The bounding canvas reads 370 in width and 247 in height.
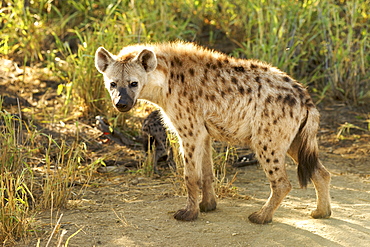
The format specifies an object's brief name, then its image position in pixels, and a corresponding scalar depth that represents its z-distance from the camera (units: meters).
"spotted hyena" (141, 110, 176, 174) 9.77
